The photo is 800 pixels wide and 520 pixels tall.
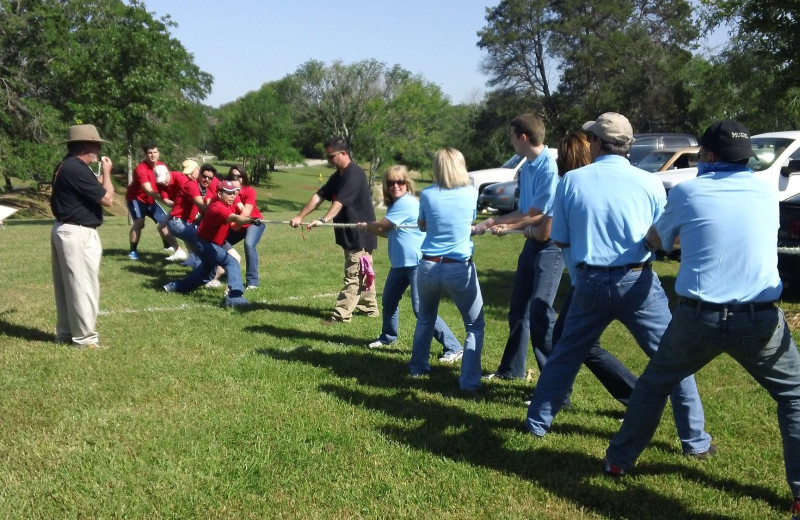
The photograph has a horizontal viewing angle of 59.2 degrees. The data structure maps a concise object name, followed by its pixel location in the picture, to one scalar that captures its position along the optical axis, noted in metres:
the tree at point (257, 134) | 58.72
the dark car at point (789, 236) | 8.05
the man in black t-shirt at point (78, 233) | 6.54
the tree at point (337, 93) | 61.75
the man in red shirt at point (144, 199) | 11.70
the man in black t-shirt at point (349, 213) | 8.02
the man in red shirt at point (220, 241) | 8.91
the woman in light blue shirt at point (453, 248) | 5.41
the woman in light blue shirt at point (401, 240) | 6.59
